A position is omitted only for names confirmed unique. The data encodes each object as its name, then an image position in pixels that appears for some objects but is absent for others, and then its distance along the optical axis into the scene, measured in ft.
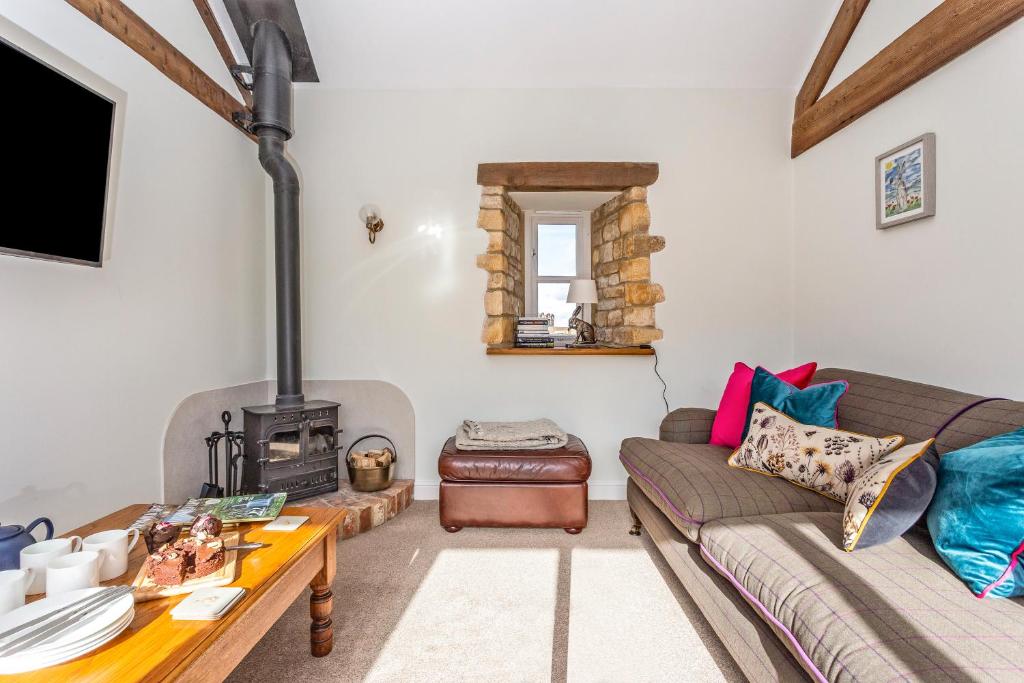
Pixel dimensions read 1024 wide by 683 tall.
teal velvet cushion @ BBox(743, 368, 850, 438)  6.75
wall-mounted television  4.97
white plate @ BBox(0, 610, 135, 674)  2.87
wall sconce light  10.44
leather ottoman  8.68
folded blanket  8.93
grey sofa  3.14
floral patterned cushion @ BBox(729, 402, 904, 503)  5.59
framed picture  7.02
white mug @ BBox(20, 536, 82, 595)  3.84
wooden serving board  3.84
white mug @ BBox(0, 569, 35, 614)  3.37
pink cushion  8.00
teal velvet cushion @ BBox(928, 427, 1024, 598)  3.76
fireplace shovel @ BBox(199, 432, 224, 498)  8.20
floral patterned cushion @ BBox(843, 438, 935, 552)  4.46
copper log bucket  9.57
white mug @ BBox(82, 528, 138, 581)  4.16
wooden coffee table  3.06
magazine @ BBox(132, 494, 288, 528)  5.50
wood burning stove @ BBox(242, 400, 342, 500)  8.46
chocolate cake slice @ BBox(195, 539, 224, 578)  4.12
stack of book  11.05
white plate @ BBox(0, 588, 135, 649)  3.07
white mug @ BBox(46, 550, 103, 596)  3.64
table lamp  11.89
